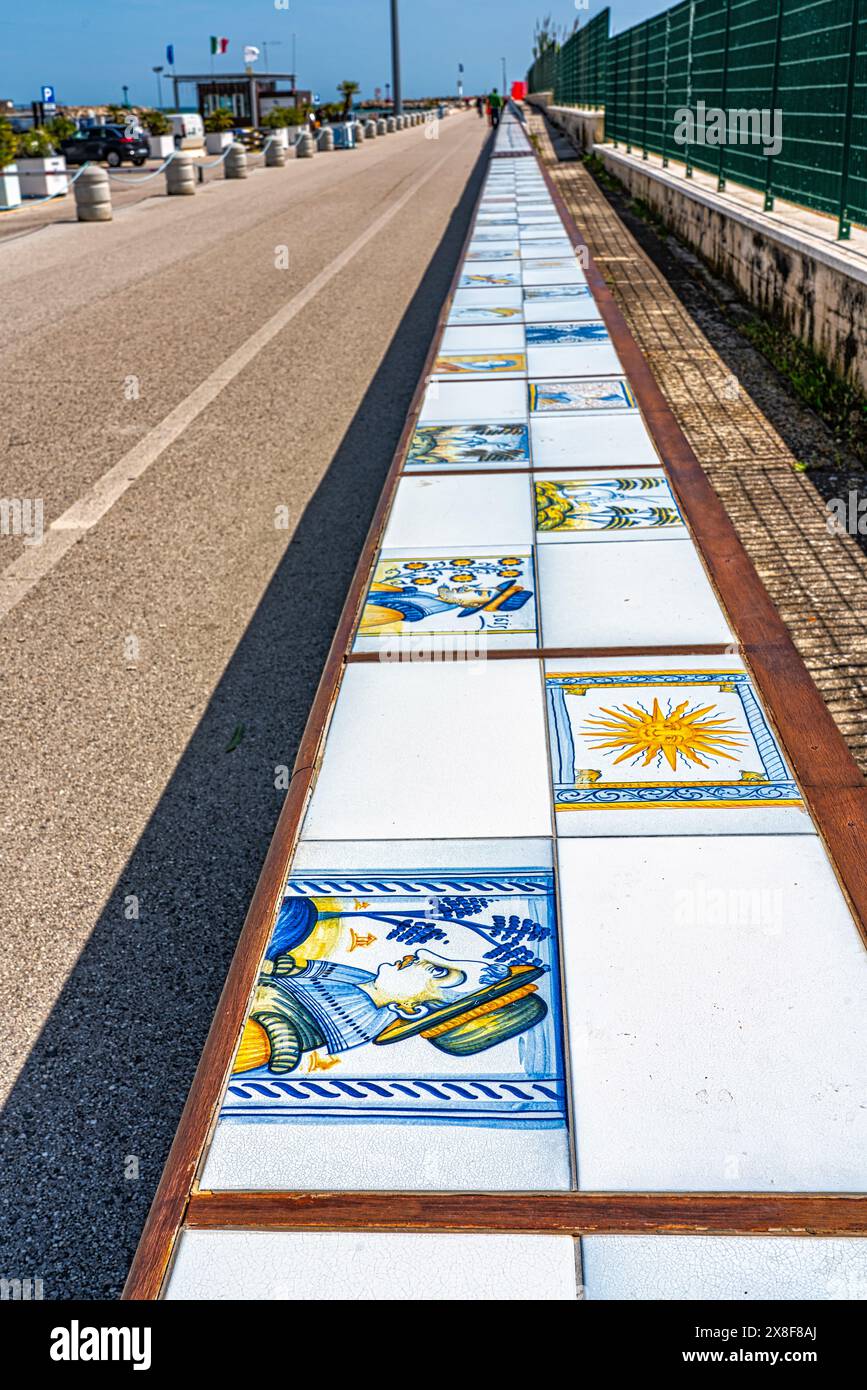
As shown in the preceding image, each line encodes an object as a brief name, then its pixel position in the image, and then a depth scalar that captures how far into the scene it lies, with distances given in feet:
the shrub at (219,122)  170.20
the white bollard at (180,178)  74.84
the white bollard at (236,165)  88.28
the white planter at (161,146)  118.32
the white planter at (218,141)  124.47
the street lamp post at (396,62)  211.61
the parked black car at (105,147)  109.91
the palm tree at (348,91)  244.83
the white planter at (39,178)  78.28
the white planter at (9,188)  71.97
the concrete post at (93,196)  59.88
